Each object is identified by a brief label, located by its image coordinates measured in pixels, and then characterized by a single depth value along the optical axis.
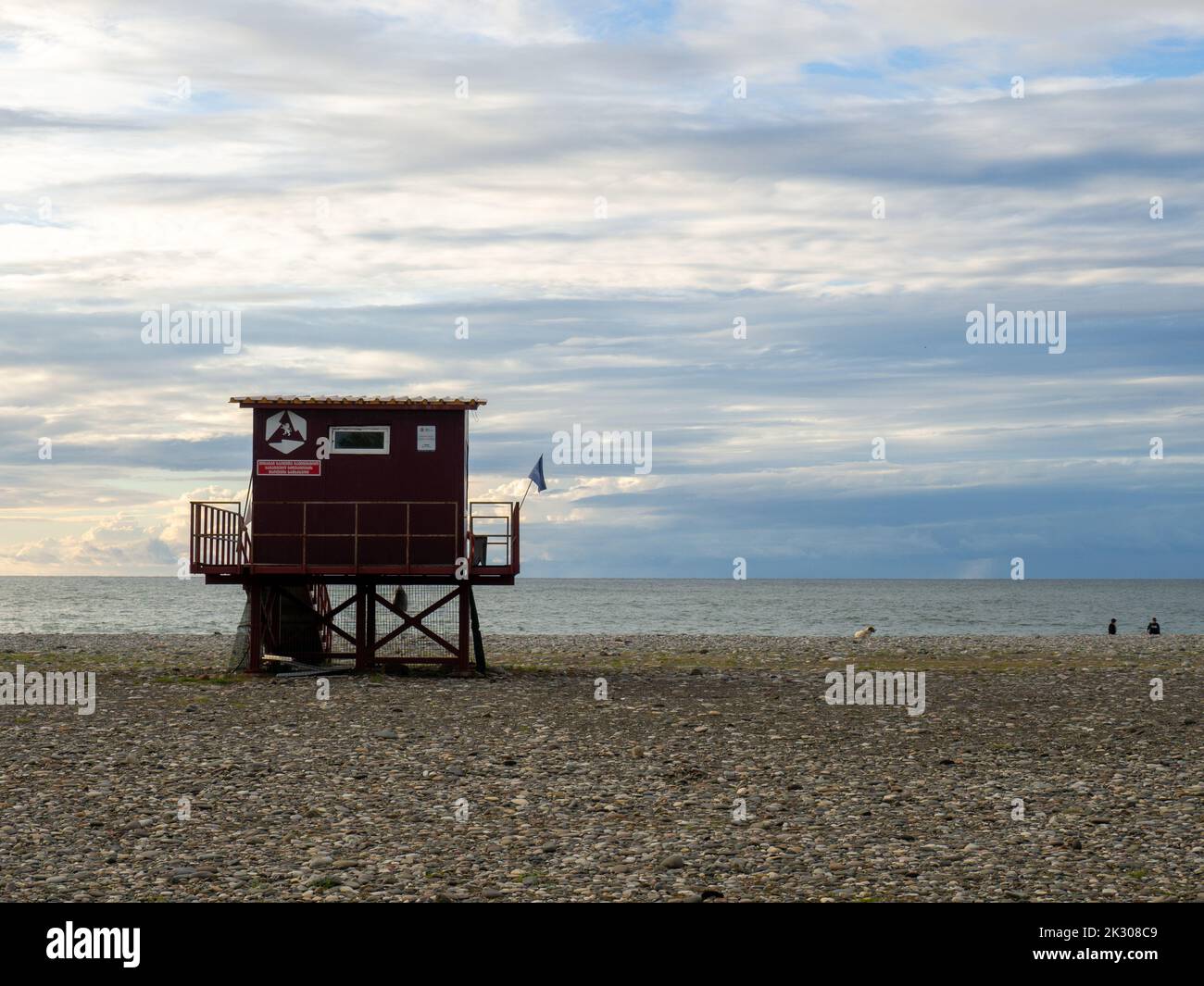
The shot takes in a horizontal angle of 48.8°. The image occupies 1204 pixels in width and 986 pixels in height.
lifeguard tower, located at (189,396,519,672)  32.97
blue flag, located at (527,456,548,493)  33.16
